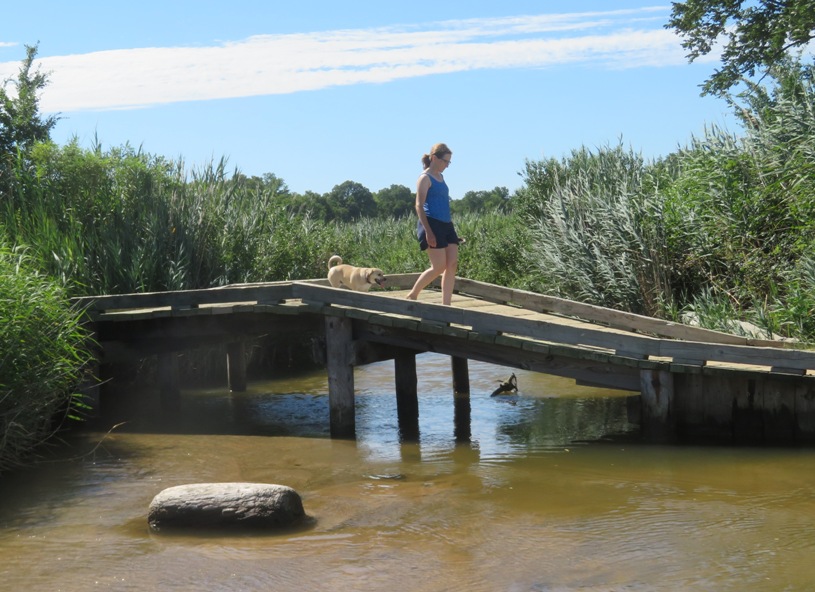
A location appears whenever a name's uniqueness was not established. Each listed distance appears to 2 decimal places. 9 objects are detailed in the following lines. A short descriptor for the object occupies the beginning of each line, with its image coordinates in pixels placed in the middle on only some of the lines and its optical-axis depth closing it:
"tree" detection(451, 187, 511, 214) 57.88
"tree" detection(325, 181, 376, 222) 57.88
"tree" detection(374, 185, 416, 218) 64.94
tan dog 12.30
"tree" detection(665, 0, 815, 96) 20.06
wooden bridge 9.83
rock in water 7.60
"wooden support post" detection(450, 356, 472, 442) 12.52
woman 10.87
